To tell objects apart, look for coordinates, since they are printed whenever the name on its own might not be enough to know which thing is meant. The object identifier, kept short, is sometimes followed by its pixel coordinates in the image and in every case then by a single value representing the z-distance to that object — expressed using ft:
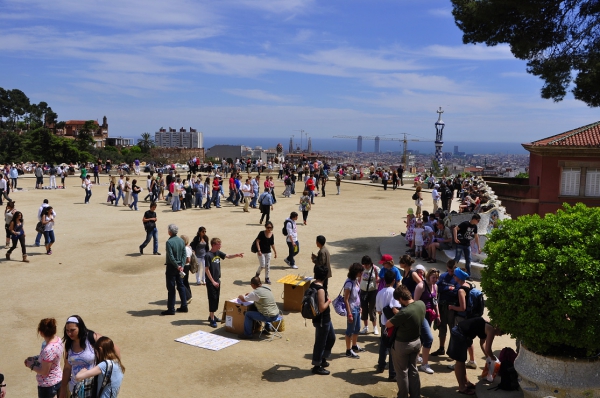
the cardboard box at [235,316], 31.86
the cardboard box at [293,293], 36.42
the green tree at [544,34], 58.39
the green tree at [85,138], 224.33
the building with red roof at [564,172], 79.71
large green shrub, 20.74
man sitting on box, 31.04
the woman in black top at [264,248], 41.83
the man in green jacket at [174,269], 34.60
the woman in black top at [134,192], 79.70
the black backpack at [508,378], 25.22
